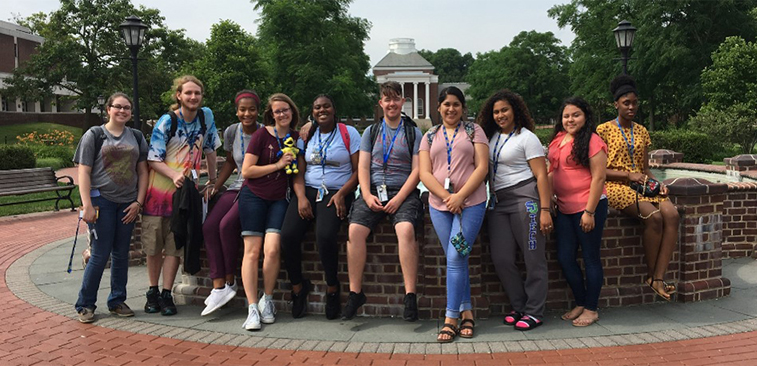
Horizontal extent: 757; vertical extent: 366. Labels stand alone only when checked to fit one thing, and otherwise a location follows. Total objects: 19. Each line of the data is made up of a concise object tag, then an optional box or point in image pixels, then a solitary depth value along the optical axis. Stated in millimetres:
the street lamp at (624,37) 12283
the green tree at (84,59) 44000
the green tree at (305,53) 37594
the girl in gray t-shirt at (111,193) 5246
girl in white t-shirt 4836
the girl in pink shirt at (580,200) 4828
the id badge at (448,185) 4730
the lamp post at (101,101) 36959
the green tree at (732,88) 23391
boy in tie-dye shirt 5410
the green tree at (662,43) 32719
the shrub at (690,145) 18812
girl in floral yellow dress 5164
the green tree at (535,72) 55750
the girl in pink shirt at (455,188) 4695
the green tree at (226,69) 31094
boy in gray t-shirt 4914
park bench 12688
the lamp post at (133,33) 12055
